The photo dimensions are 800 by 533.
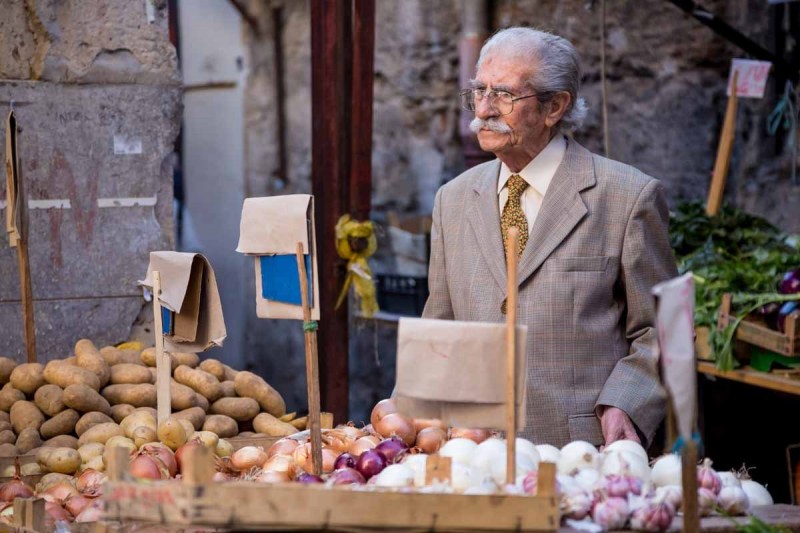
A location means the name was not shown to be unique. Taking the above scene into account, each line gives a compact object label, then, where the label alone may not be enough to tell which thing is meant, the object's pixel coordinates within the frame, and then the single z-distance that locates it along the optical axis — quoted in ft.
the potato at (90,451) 11.71
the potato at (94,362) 13.47
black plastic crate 22.11
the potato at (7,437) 12.41
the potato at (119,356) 14.19
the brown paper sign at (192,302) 10.65
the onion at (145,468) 9.46
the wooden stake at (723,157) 18.75
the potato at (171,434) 11.35
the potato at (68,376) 13.10
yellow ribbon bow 17.57
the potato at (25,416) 12.64
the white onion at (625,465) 7.57
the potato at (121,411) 12.89
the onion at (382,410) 9.92
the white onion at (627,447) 7.90
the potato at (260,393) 13.74
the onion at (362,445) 9.16
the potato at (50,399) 12.84
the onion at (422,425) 9.62
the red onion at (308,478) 7.85
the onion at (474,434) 8.75
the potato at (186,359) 14.06
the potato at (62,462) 11.55
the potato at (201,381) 13.41
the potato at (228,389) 13.73
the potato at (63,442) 12.20
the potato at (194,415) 12.46
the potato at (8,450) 12.06
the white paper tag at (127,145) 17.11
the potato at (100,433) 12.17
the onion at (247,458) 10.23
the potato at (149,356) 14.21
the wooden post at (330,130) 17.74
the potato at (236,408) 13.30
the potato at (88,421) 12.54
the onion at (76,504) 9.61
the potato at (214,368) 14.07
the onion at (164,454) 10.21
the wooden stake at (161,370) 10.75
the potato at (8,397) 13.16
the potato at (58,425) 12.61
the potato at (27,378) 13.33
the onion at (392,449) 8.67
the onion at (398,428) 9.45
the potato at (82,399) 12.73
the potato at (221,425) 12.68
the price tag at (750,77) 18.70
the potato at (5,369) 13.80
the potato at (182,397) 12.84
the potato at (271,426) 12.94
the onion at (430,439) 9.29
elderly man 9.97
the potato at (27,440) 12.25
